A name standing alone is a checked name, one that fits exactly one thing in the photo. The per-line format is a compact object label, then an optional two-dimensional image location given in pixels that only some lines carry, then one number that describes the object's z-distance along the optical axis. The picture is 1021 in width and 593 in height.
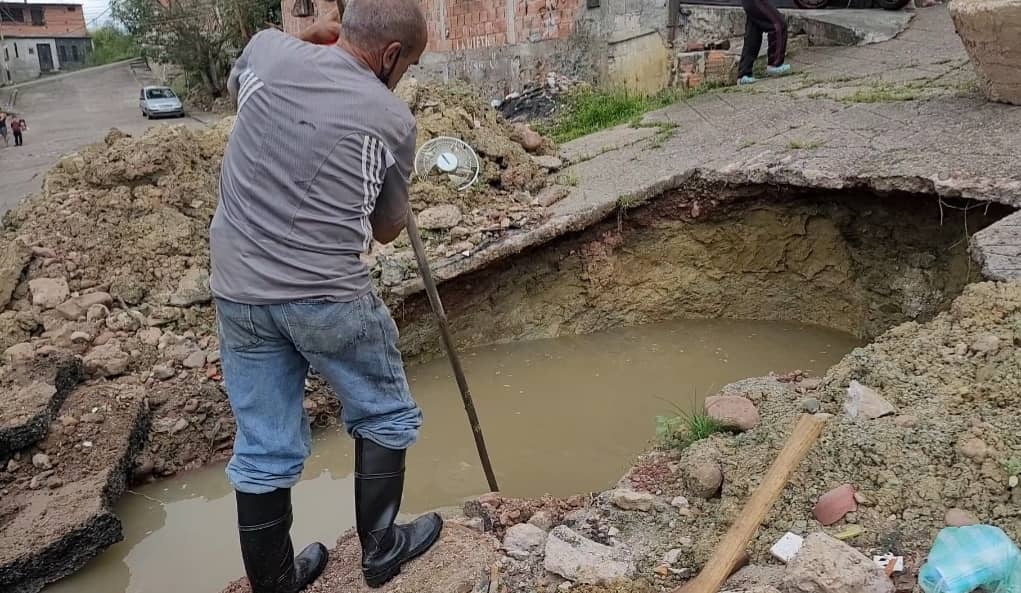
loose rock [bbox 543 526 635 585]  2.21
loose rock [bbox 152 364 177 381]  4.62
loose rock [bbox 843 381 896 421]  2.49
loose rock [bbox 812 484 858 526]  2.15
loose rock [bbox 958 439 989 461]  2.18
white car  22.83
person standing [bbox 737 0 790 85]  6.99
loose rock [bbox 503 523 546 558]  2.47
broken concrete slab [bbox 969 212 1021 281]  3.15
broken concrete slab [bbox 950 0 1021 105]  4.46
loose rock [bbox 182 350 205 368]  4.72
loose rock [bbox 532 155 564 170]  6.19
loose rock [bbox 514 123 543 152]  6.45
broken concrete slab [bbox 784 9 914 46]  7.66
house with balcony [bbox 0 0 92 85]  39.56
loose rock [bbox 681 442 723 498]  2.49
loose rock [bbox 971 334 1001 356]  2.63
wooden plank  2.03
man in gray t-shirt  1.98
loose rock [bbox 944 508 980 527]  2.03
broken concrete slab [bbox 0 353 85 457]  3.91
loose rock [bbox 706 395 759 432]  2.84
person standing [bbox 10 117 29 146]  18.64
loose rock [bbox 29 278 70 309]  5.00
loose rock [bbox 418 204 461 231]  5.25
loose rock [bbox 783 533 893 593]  1.77
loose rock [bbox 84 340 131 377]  4.55
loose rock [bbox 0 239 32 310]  5.11
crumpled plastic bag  1.77
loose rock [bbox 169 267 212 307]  5.15
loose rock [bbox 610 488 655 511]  2.49
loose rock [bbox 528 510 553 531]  2.64
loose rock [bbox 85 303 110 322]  4.93
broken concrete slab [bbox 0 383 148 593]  3.26
